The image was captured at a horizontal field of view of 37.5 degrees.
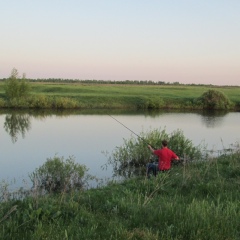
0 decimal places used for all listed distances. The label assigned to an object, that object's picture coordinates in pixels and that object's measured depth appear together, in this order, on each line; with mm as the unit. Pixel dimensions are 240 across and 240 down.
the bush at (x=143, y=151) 16422
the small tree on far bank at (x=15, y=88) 48844
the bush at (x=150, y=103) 56312
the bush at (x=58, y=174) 12719
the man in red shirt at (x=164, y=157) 11870
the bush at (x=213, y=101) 57906
